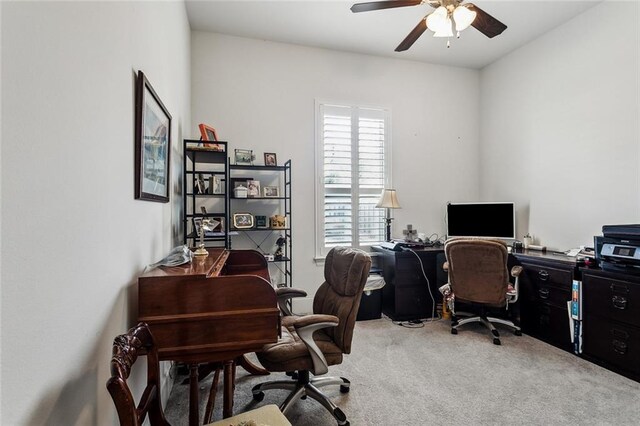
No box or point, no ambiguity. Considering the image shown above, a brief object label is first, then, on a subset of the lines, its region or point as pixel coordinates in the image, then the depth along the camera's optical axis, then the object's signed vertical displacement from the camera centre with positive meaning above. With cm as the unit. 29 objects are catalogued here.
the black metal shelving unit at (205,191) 275 +21
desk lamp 374 +17
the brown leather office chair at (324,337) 176 -77
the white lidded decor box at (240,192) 316 +21
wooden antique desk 129 -44
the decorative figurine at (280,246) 346 -38
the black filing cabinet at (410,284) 350 -80
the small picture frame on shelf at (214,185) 299 +28
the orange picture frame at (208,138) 276 +69
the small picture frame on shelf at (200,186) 292 +26
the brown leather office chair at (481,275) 292 -58
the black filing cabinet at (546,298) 278 -80
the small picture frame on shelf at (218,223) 272 -10
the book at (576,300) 261 -73
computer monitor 362 -6
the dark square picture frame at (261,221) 341 -9
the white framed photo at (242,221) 317 -8
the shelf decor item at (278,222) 339 -10
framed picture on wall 143 +36
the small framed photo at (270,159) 350 +62
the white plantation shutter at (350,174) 382 +51
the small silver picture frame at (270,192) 339 +24
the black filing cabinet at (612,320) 228 -82
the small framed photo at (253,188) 331 +27
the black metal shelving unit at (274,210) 346 +3
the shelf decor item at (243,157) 336 +61
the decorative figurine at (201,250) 195 -24
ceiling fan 213 +143
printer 227 -25
